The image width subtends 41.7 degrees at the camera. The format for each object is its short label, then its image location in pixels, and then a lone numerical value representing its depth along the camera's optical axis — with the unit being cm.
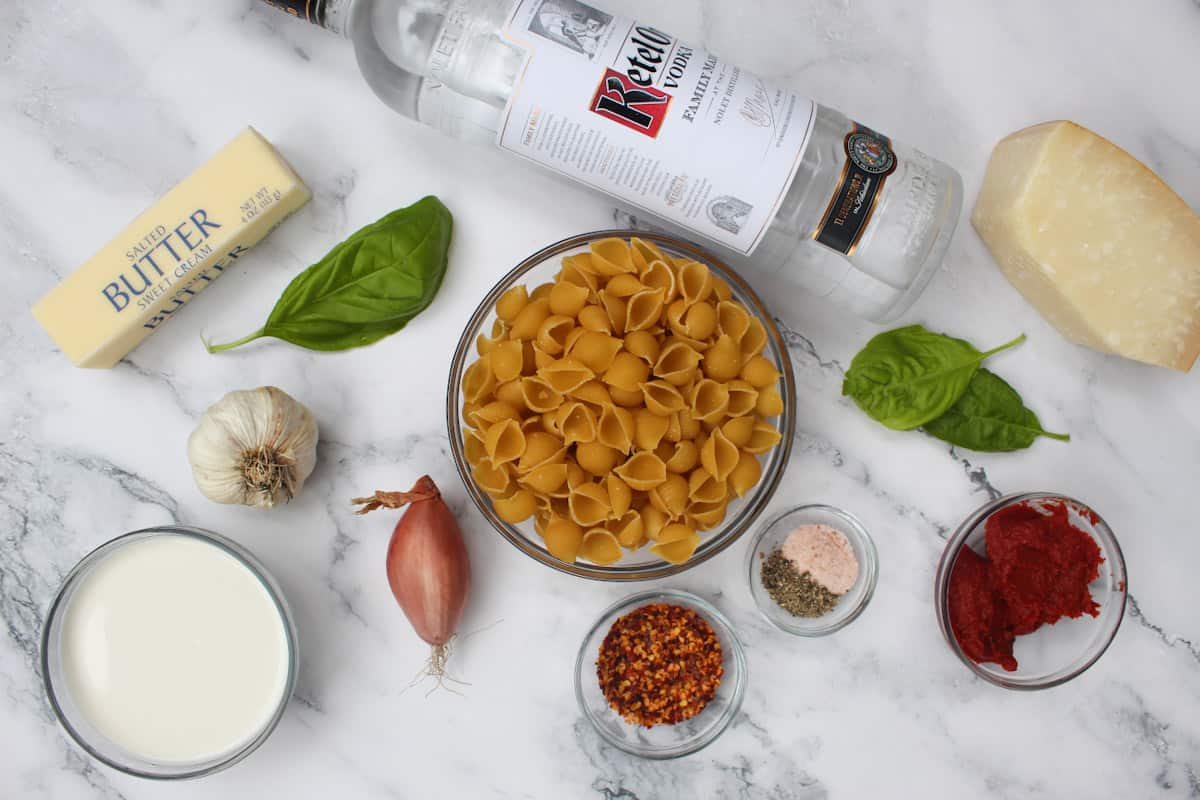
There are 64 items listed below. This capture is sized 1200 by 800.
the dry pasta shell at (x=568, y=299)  61
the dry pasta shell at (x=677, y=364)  61
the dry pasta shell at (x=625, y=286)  62
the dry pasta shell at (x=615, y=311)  62
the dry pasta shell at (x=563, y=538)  61
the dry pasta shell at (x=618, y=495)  60
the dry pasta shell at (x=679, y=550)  62
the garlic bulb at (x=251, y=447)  66
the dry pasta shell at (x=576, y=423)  61
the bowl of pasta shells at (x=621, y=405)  61
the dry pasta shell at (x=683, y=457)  61
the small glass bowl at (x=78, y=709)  66
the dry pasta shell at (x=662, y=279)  62
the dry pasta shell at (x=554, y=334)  61
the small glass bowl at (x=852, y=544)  68
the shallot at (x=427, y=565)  67
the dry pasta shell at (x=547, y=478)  61
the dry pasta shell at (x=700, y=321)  61
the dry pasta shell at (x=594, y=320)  61
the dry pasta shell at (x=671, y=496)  61
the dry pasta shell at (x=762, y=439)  62
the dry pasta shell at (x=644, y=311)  61
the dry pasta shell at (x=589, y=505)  60
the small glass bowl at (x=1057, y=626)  67
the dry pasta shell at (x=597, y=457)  61
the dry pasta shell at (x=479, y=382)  62
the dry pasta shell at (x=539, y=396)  61
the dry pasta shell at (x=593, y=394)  61
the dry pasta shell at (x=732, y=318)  62
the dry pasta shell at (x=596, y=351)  61
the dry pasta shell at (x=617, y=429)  60
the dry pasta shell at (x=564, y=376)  60
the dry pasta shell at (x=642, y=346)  61
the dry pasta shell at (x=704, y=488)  61
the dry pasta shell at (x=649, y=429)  61
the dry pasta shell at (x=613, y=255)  62
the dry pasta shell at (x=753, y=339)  63
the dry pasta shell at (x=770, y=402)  62
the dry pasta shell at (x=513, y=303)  62
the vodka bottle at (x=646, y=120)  61
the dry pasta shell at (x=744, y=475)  62
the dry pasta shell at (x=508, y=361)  61
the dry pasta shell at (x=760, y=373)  62
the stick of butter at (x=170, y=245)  67
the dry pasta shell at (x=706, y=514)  62
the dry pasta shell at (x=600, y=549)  62
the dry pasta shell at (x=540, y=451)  61
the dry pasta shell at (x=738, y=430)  61
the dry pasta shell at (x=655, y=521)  61
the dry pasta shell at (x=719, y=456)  61
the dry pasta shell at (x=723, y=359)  61
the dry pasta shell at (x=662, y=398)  61
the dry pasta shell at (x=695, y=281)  62
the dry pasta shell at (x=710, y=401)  61
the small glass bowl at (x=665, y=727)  68
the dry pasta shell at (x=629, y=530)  61
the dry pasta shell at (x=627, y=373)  61
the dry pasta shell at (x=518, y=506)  62
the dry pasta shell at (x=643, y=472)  60
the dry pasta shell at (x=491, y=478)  62
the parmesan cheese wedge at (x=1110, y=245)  66
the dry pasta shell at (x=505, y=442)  61
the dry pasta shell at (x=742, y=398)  62
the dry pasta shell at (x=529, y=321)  62
